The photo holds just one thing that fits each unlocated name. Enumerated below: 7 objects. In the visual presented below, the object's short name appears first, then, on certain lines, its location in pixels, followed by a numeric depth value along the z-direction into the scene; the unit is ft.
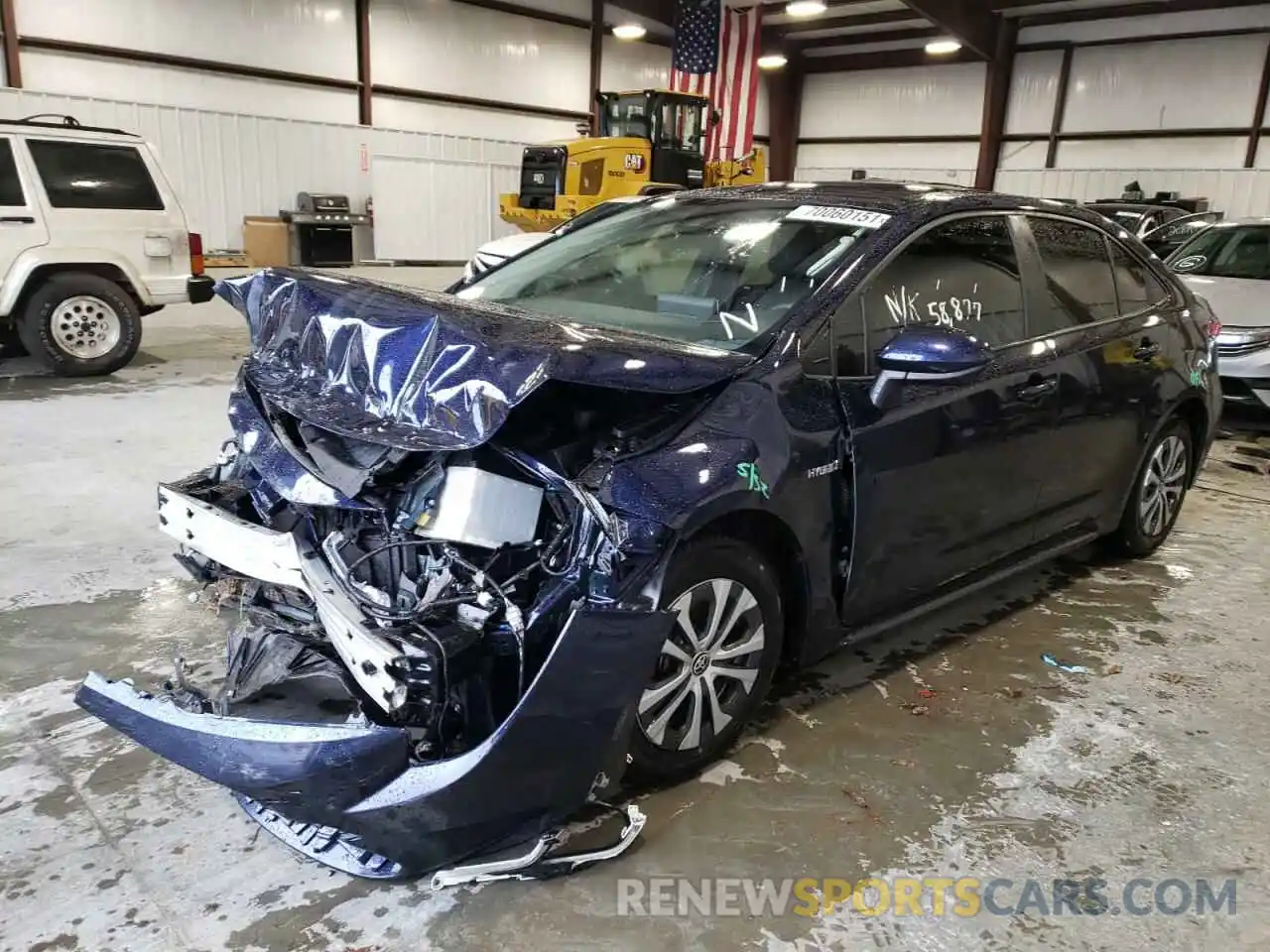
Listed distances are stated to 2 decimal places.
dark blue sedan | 6.55
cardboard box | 47.60
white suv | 23.13
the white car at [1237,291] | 22.47
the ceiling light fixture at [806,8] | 55.36
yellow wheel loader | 45.29
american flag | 55.72
